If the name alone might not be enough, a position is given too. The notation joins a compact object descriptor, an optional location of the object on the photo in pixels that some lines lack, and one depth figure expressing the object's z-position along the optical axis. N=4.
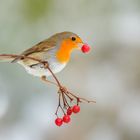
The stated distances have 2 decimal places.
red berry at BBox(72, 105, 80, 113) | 6.66
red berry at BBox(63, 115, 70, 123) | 6.80
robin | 7.14
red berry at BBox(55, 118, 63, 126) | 6.93
